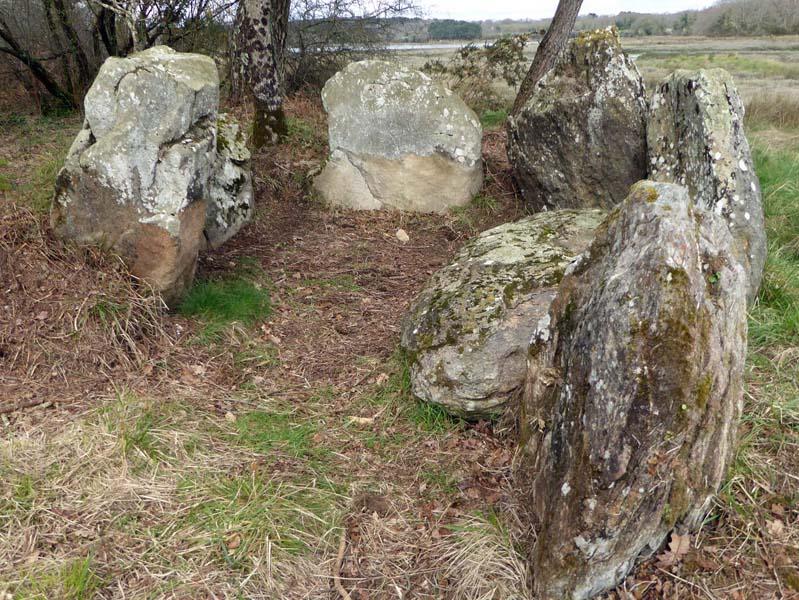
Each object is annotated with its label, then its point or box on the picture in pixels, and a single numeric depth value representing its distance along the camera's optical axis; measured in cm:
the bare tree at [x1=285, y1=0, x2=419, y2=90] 1247
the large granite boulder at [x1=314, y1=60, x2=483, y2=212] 723
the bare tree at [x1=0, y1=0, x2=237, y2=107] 908
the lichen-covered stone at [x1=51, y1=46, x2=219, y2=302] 477
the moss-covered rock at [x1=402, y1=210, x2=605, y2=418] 406
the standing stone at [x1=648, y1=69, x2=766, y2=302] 504
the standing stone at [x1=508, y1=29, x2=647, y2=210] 635
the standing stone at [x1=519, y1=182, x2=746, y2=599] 276
